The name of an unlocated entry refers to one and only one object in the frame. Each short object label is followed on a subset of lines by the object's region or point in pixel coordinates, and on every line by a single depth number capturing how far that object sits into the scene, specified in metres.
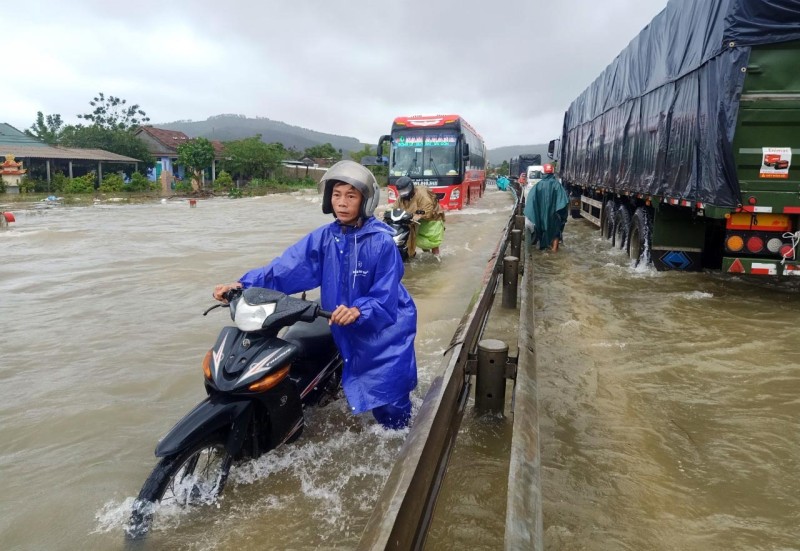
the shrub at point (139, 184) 33.47
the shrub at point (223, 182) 38.84
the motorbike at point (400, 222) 8.37
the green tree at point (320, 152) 65.75
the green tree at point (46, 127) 47.51
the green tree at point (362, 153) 55.30
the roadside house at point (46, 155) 31.23
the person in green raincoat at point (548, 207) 9.89
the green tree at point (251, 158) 43.25
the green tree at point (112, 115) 52.84
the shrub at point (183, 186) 36.88
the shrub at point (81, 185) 29.88
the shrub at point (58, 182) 30.50
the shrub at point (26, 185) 28.78
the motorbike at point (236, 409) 2.41
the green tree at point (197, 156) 37.31
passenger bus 16.56
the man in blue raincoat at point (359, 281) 2.88
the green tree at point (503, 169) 72.25
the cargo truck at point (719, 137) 5.50
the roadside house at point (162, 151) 42.69
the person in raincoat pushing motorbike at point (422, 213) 8.87
